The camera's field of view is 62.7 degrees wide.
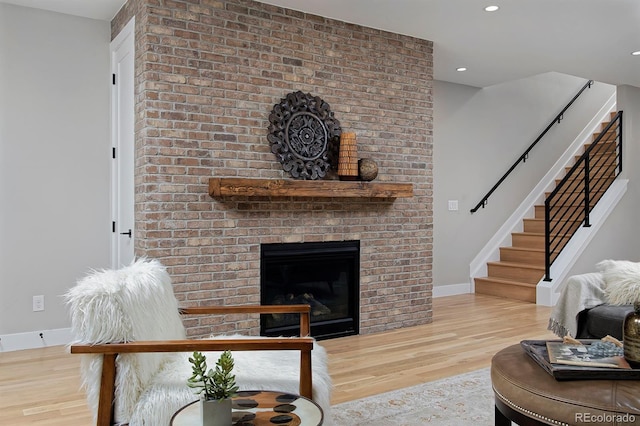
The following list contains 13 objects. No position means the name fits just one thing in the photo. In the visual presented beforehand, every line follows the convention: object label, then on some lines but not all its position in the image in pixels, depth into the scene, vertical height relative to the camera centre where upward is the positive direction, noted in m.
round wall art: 4.10 +0.63
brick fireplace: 3.69 +0.60
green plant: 1.53 -0.49
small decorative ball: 4.41 +0.38
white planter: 1.51 -0.58
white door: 3.96 +0.52
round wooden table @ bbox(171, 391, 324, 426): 1.57 -0.62
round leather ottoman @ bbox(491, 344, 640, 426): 1.68 -0.62
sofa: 3.34 -0.57
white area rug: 2.68 -1.05
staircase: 6.34 -0.44
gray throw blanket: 3.46 -0.57
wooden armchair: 1.91 -0.56
